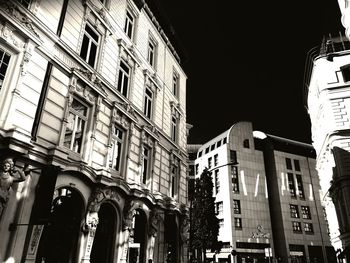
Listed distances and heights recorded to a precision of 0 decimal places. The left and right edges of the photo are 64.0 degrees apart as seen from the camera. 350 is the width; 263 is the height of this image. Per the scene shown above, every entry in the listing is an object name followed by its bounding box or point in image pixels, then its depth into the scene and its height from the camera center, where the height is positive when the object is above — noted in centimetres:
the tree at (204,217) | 3394 +454
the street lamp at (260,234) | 5280 +404
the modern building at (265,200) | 5250 +1071
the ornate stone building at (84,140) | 865 +443
